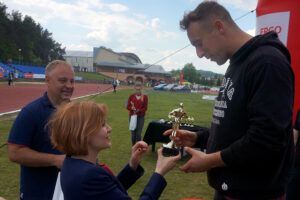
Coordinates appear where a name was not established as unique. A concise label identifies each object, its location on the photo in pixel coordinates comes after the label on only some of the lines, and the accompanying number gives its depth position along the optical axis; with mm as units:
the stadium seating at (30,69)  56144
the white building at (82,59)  119775
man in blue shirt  2053
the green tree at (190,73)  109500
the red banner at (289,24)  3566
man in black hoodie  1284
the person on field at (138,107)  7145
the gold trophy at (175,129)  2189
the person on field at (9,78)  30875
